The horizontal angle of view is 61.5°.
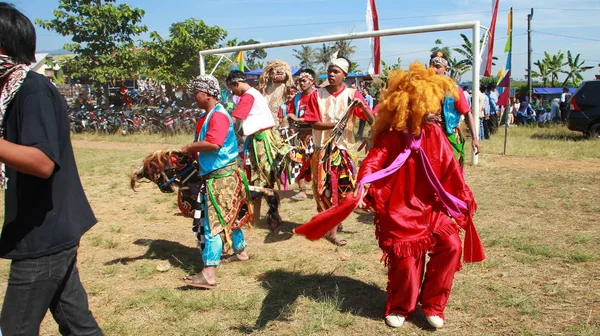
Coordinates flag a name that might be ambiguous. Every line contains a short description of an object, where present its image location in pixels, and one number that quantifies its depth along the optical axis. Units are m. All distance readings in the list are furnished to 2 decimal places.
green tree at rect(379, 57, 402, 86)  29.28
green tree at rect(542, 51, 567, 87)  46.09
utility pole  29.38
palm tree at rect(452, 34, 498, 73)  39.03
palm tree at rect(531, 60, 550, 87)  47.00
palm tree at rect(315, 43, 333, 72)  71.19
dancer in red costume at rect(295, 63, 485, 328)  3.47
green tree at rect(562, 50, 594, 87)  47.03
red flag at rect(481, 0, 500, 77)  10.02
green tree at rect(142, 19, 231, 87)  18.98
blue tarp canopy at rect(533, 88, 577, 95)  38.40
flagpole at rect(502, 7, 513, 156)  10.92
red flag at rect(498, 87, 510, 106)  11.42
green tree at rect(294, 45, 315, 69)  71.88
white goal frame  9.27
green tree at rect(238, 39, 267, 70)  52.47
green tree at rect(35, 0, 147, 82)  18.78
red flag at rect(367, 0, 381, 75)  10.93
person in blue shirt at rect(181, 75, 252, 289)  4.29
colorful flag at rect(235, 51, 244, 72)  14.16
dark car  14.44
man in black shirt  2.10
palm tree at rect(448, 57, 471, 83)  36.75
